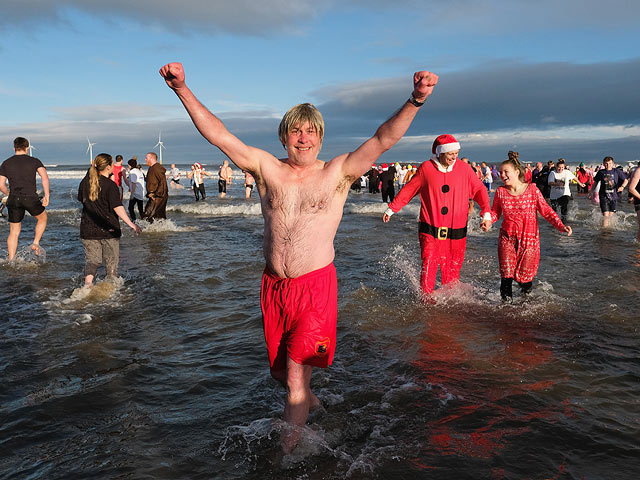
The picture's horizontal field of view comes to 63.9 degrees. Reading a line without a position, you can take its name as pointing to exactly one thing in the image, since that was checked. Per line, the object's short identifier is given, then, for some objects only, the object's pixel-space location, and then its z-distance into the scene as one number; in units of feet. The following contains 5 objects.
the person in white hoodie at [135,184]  50.32
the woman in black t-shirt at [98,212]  23.37
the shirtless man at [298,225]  10.25
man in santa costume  20.12
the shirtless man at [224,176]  91.45
